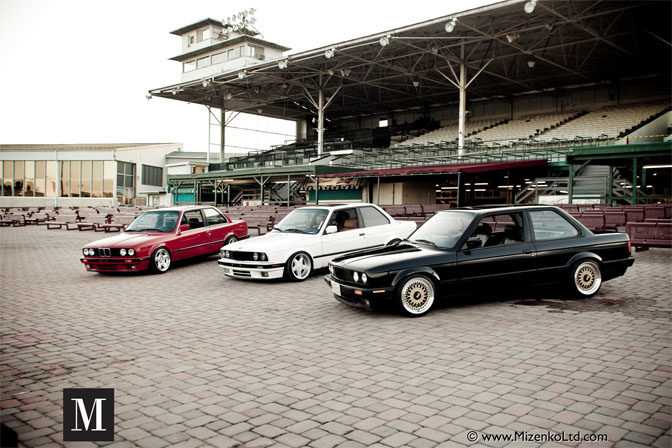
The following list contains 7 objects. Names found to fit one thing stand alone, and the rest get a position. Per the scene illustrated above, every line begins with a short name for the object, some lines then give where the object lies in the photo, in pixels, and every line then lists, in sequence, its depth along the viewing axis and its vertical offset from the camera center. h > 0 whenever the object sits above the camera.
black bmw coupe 6.17 -0.70
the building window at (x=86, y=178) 51.91 +3.05
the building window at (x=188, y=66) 55.59 +17.21
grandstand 27.16 +10.99
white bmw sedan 8.96 -0.66
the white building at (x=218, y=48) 50.38 +18.15
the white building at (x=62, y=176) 51.69 +3.19
